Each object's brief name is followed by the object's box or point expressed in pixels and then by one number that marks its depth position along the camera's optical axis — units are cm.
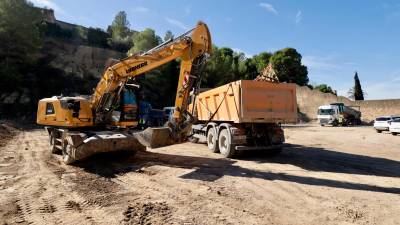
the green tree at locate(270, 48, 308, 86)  6069
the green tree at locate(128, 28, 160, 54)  4702
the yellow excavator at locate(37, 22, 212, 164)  995
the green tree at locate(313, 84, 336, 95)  6794
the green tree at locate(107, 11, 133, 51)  5772
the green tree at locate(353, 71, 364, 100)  6419
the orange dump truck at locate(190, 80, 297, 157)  1155
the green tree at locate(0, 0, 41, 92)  3378
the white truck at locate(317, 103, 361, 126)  3725
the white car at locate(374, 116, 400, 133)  2435
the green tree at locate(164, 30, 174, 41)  5603
